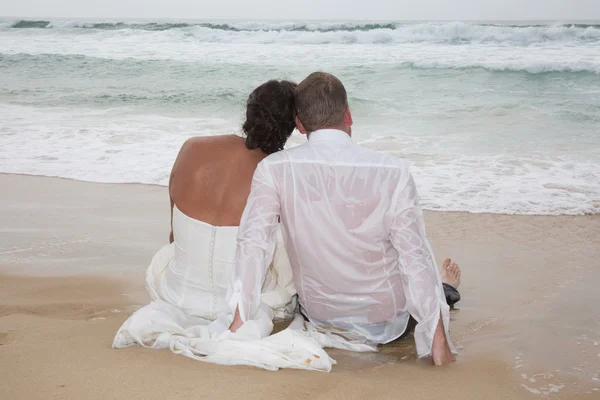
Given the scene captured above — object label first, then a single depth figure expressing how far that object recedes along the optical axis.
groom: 2.61
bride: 2.88
